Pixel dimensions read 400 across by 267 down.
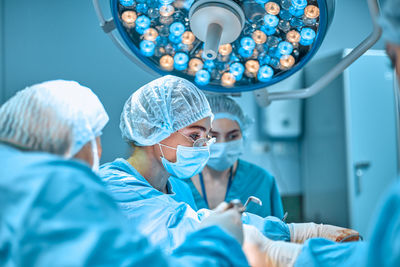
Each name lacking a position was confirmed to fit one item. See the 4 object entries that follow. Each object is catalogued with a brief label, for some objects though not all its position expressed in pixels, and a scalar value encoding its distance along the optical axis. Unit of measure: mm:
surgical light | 1110
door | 2553
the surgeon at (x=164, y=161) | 1104
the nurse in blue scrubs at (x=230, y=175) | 1927
